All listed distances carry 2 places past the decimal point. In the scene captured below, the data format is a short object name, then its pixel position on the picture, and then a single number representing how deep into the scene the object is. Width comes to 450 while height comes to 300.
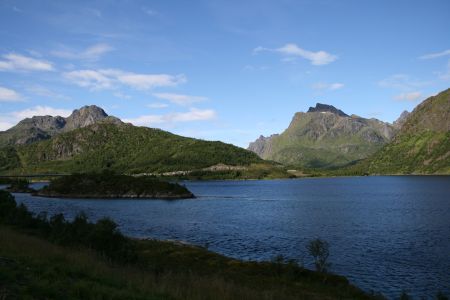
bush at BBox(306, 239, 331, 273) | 47.88
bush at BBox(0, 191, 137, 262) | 44.59
